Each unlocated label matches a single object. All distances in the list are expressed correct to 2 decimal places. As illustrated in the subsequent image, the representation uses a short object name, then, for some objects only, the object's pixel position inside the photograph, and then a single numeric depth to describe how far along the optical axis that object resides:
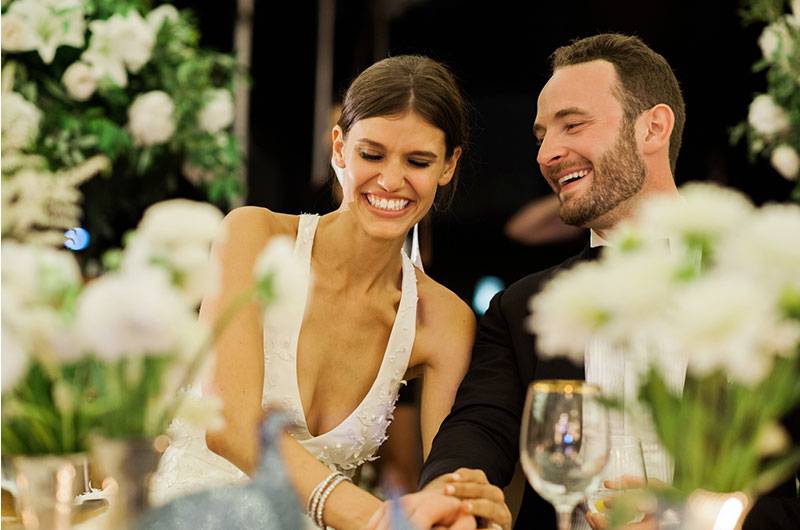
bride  2.54
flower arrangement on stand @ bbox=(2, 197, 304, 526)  1.55
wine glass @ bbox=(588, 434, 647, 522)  2.28
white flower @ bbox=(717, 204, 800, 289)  1.66
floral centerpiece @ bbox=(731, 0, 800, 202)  2.95
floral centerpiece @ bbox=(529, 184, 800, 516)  1.62
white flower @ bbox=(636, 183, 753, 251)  1.70
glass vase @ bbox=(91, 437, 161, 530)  1.64
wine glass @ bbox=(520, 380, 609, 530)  1.89
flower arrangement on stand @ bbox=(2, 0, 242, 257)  2.77
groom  2.55
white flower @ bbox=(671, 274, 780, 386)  1.59
